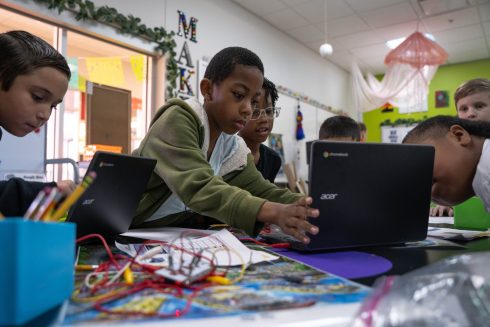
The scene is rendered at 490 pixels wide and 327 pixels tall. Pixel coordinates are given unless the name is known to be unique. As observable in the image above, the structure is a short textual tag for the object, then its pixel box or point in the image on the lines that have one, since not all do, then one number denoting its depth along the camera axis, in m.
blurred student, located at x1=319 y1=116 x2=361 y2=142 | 2.06
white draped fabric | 3.96
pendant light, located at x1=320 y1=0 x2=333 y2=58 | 3.40
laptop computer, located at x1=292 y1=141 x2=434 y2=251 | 0.67
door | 2.70
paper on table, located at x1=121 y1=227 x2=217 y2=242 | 0.79
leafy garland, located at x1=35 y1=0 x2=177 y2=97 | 2.21
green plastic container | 1.18
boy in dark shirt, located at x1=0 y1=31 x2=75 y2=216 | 0.91
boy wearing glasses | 1.65
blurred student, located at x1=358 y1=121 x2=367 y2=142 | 3.05
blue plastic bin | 0.31
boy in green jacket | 0.74
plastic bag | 0.32
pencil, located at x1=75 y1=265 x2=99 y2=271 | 0.52
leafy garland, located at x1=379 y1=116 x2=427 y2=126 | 5.41
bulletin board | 4.15
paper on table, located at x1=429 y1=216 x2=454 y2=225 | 1.30
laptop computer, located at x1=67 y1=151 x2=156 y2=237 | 0.68
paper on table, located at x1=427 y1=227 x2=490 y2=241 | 0.91
